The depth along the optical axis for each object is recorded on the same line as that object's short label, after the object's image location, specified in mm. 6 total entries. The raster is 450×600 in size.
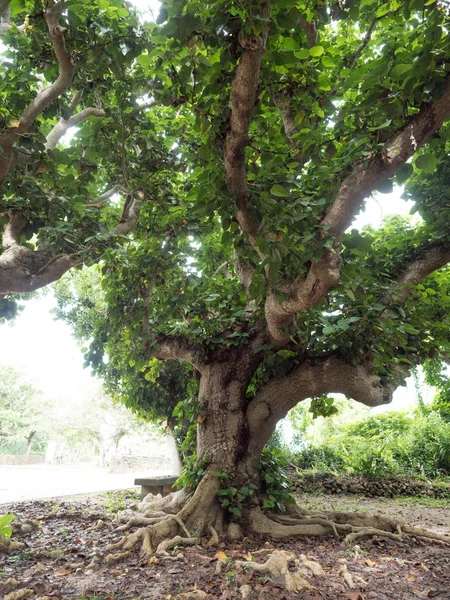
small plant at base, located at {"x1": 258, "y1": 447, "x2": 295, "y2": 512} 5051
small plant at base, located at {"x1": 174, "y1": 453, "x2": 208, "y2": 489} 4934
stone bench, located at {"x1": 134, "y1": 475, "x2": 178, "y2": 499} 6855
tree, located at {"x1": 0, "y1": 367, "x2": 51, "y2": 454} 27047
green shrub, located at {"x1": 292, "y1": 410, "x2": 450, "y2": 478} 10430
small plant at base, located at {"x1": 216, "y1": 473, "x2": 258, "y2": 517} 4637
